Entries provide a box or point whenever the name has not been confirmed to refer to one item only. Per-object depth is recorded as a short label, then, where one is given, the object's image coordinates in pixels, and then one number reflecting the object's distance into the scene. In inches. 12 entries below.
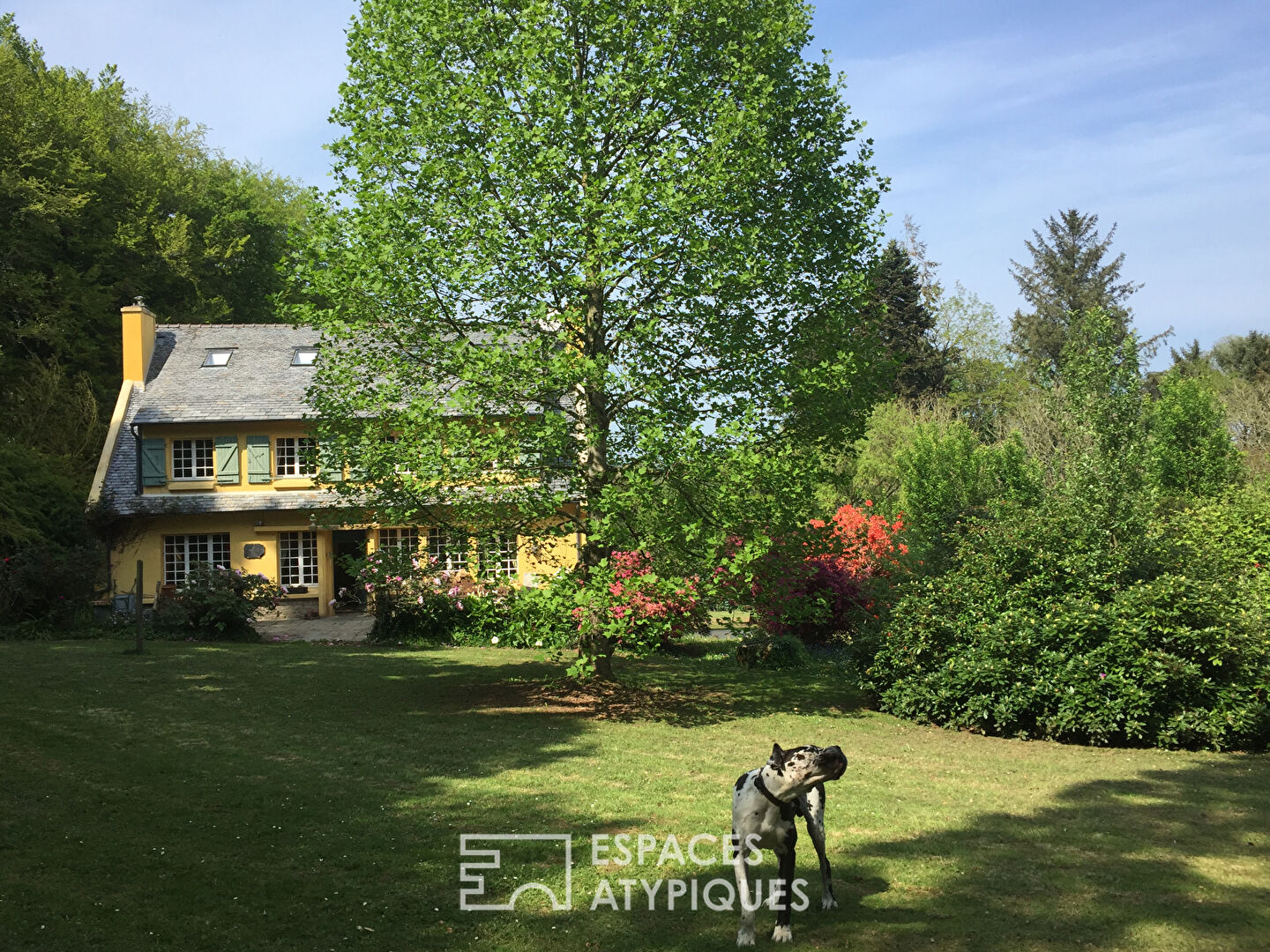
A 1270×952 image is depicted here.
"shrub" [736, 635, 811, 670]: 790.5
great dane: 213.8
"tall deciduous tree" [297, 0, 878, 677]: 511.2
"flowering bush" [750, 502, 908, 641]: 550.0
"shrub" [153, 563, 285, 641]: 863.7
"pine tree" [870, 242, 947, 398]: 1849.2
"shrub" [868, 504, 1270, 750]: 466.3
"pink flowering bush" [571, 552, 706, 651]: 492.4
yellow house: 1075.3
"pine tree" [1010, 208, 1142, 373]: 2239.2
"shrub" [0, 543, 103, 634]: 804.0
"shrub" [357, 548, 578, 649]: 895.1
